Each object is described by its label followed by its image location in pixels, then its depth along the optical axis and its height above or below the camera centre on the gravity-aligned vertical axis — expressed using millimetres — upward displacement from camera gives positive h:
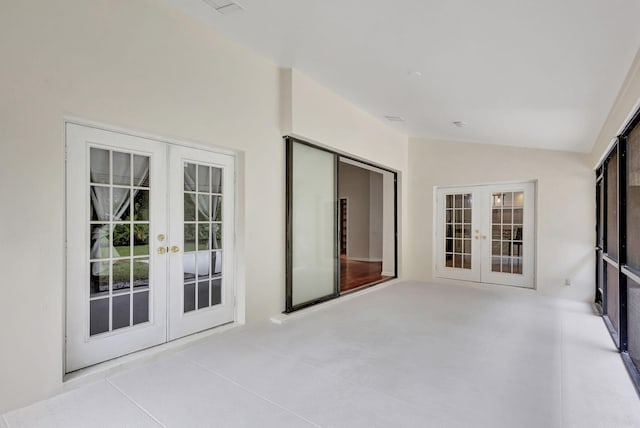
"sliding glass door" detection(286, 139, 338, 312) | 4504 -143
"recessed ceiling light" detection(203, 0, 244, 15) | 3021 +1860
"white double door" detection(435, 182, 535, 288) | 6090 -334
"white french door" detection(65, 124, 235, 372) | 2773 -261
